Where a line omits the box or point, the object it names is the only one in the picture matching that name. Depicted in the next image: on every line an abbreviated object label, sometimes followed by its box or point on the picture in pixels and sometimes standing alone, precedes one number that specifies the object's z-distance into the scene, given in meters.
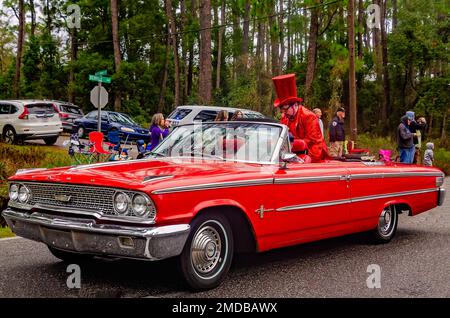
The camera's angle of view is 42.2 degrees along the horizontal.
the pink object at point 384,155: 9.32
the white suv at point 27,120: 20.69
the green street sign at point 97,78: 14.58
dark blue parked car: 24.70
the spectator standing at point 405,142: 15.17
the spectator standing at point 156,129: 12.87
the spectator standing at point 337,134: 15.97
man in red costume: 7.14
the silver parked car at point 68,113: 28.44
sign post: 14.65
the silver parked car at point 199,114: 19.28
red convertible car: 4.59
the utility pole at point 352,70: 18.53
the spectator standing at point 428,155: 18.03
